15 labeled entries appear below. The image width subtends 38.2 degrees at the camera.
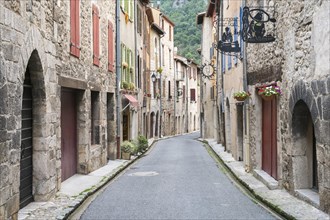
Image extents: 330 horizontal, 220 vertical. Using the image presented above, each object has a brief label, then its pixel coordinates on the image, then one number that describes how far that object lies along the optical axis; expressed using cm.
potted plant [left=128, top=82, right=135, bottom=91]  2008
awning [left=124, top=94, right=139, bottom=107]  1910
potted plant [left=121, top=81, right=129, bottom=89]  1908
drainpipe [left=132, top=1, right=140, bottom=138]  2267
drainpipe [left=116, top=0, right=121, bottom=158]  1731
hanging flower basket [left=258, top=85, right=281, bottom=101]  973
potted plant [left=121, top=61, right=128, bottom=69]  1917
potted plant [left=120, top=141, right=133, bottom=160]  1719
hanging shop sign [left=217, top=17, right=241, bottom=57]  1346
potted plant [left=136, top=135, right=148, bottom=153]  2063
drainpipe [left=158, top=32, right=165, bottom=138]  3669
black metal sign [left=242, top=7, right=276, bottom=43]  977
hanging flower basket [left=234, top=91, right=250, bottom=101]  1250
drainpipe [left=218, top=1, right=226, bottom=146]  2177
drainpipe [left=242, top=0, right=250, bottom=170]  1312
